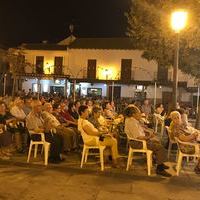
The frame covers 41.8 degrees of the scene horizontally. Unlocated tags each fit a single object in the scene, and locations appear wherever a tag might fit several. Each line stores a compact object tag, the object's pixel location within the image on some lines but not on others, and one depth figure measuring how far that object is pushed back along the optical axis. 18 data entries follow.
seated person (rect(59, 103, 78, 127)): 6.98
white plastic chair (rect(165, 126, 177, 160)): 5.88
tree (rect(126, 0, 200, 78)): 8.23
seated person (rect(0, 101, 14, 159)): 5.78
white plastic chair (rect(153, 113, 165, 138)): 8.99
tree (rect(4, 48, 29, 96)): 23.16
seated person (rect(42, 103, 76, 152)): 6.13
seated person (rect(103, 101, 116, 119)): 8.51
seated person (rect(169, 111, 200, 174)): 5.25
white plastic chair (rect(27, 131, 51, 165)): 5.45
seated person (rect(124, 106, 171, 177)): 5.19
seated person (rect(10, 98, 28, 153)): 6.17
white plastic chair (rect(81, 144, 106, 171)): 5.21
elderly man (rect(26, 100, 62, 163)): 5.62
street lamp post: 6.90
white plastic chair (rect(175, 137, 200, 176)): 5.19
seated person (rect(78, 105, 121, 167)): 5.33
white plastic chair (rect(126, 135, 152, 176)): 5.12
